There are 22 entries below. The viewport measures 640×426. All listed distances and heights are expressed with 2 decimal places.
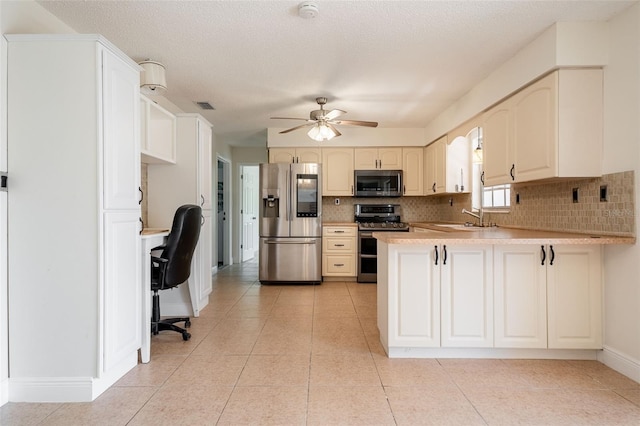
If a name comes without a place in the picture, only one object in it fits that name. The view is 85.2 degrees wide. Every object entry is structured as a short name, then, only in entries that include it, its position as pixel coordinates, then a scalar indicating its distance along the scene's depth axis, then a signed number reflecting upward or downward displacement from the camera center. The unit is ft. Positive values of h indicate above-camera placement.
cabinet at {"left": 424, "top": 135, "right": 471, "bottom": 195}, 14.55 +2.07
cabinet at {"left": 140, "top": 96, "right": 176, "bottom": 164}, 9.32 +2.37
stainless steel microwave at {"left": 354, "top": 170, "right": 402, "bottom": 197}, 17.94 +1.60
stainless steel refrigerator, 16.53 -0.58
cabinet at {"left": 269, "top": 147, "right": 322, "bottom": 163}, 17.99 +2.99
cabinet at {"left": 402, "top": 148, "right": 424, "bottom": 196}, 17.98 +2.28
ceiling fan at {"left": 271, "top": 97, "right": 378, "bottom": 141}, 12.36 +3.23
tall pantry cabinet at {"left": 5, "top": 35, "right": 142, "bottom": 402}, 6.24 -0.03
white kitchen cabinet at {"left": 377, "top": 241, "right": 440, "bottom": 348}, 7.94 -1.89
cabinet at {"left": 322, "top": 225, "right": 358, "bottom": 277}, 17.28 -1.99
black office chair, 8.75 -1.16
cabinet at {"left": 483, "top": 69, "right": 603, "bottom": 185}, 7.88 +2.06
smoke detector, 7.12 +4.23
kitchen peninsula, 7.83 -1.88
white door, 23.86 +0.06
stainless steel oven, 16.94 -1.67
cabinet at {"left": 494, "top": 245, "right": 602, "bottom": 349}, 7.82 -1.88
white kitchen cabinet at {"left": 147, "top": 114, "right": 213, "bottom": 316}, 11.46 +1.01
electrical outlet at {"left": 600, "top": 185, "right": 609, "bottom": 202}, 7.75 +0.44
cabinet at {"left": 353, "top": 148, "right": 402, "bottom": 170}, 18.01 +2.90
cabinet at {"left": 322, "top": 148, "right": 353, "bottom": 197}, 18.02 +2.43
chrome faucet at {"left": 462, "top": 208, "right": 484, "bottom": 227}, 12.43 -0.15
